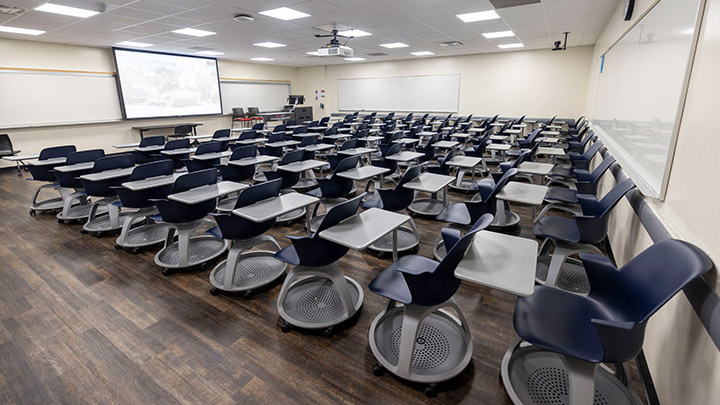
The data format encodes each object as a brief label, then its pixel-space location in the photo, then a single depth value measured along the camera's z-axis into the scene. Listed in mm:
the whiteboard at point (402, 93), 12945
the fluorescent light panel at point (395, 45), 9445
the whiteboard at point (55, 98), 8109
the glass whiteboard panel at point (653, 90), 2049
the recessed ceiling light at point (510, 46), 10062
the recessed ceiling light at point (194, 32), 7350
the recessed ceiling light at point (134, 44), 8719
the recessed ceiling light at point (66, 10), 5348
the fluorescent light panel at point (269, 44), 9234
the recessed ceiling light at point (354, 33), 7738
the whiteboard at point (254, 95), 13219
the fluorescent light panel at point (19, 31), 6746
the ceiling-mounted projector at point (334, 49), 7539
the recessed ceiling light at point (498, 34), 8078
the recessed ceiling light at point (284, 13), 5879
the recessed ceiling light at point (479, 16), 6281
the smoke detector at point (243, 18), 6129
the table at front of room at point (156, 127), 10286
